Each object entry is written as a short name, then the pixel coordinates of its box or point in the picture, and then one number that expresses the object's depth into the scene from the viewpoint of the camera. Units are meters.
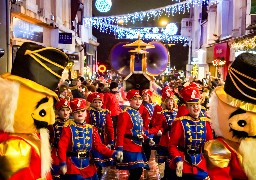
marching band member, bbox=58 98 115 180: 5.98
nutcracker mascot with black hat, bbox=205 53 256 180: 3.85
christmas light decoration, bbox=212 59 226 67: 24.12
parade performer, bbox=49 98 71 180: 6.44
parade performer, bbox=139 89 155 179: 9.40
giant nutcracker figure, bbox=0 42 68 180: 3.77
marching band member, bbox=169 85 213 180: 5.94
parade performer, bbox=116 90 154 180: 7.76
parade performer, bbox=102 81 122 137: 11.36
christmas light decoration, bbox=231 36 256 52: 16.75
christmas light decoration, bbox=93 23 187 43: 44.09
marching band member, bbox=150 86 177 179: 8.62
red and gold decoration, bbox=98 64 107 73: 35.32
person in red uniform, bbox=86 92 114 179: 8.88
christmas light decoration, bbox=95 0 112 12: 33.03
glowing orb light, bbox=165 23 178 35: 53.00
